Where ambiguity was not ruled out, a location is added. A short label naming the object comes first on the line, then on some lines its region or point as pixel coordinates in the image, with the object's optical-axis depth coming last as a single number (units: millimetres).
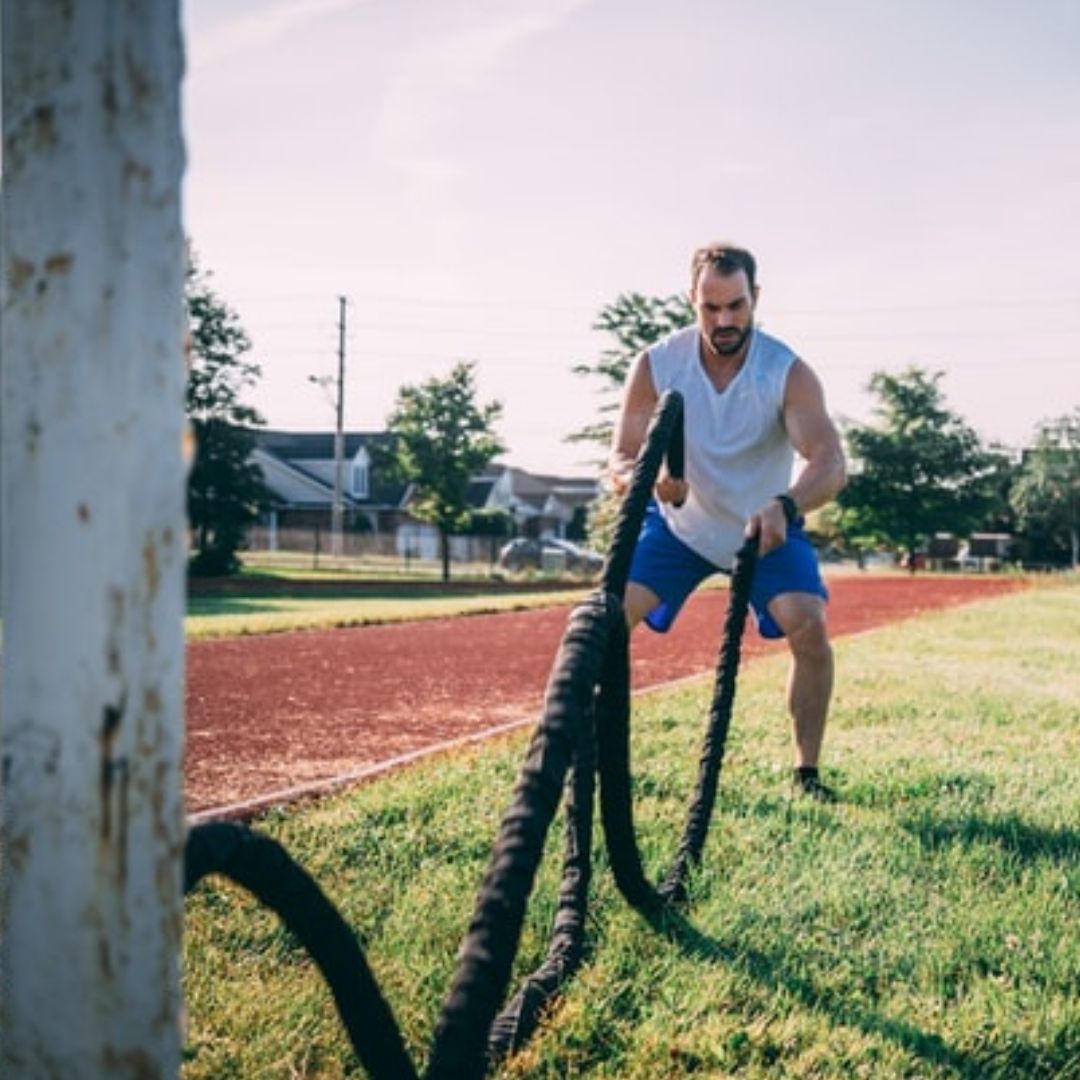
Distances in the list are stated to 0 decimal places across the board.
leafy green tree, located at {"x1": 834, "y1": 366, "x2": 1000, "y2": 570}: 61719
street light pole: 48781
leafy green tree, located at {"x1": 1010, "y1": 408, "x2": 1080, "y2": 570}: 70438
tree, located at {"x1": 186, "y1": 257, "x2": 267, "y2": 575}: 35469
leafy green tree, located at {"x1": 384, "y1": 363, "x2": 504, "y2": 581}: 38969
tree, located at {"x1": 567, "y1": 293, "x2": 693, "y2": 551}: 35812
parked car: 41534
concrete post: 922
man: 3977
